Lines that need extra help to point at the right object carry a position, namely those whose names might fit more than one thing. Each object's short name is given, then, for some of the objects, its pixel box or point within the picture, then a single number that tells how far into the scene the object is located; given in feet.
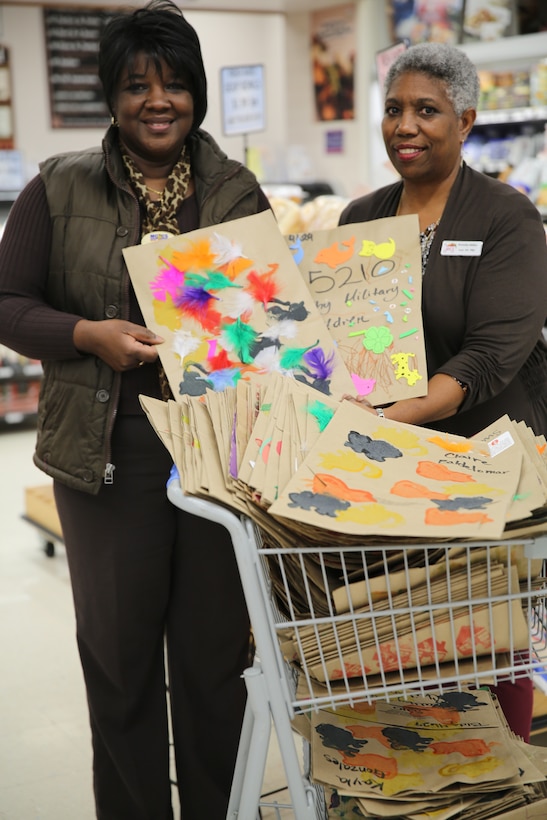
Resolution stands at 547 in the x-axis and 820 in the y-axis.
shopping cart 4.45
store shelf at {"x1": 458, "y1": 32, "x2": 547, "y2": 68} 17.89
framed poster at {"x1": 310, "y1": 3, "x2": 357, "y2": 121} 31.17
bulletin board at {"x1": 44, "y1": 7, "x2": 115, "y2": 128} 28.84
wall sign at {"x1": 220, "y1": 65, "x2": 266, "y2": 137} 15.75
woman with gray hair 6.13
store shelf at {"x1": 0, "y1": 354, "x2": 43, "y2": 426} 23.38
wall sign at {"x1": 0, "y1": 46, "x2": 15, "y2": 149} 28.14
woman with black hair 6.23
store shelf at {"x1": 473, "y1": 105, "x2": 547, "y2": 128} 18.10
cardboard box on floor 15.11
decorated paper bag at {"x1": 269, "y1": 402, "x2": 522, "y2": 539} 4.13
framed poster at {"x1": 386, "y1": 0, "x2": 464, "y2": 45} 19.77
